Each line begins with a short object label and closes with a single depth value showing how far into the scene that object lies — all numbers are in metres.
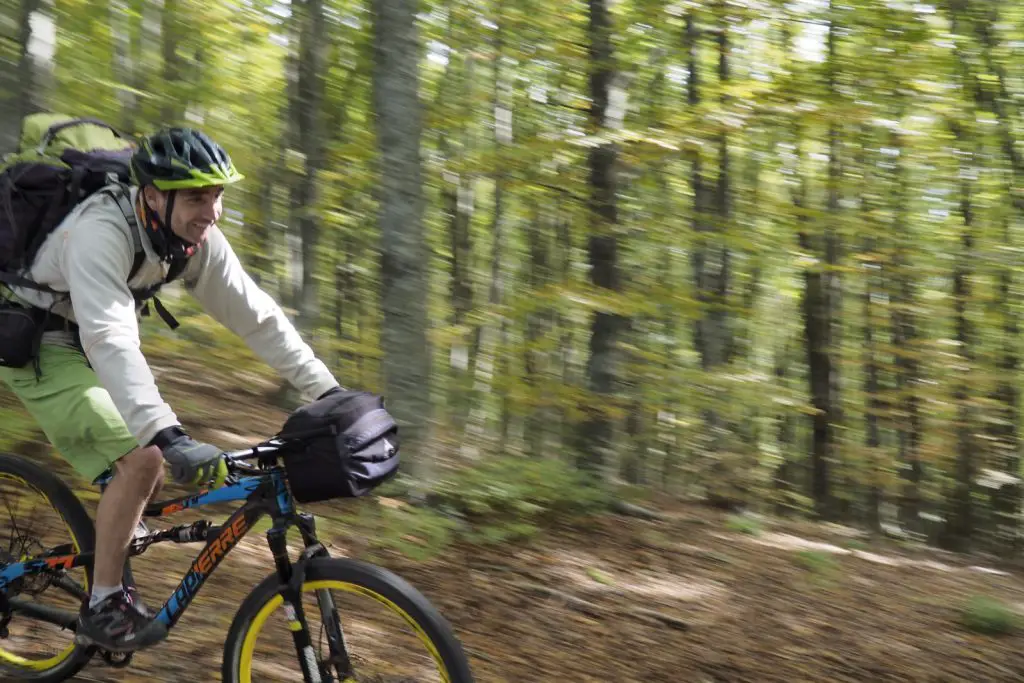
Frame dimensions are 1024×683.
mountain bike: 2.95
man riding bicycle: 2.95
